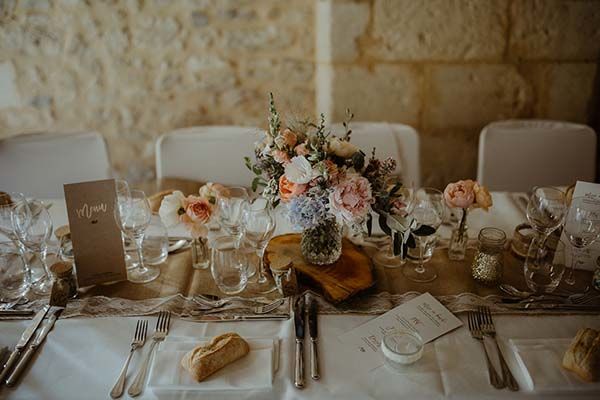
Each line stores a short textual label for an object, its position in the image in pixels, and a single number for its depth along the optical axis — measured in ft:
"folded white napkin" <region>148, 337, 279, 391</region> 3.14
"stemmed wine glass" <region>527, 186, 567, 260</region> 4.25
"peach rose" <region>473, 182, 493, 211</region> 4.36
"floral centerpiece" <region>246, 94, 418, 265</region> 3.67
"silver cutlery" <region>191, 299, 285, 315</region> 3.83
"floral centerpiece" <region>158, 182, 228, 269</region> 4.12
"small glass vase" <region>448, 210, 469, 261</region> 4.57
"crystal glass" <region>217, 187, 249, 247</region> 4.25
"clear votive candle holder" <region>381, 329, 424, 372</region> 3.31
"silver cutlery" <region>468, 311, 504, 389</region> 3.20
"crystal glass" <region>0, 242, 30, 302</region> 4.04
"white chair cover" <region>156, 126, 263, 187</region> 6.49
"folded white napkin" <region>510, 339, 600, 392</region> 3.15
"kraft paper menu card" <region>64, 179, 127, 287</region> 4.03
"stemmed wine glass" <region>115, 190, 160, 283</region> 4.23
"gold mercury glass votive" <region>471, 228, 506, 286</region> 4.13
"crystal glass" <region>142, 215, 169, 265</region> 4.54
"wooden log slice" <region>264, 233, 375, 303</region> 3.97
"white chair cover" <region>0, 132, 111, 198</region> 6.30
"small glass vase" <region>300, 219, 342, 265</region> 4.22
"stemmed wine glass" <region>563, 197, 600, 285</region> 4.18
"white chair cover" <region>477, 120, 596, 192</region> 6.77
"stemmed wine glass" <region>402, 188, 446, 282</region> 4.31
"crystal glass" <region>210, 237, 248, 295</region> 4.04
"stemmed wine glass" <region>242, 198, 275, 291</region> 4.13
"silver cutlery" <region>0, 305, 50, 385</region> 3.27
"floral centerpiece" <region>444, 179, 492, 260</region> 4.38
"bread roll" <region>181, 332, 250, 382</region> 3.17
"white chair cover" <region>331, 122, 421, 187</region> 6.56
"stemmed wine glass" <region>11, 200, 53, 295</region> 4.18
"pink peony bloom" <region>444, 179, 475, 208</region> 4.38
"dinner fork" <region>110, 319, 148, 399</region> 3.13
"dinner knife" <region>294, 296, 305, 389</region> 3.22
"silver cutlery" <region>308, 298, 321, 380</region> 3.29
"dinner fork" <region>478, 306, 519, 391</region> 3.20
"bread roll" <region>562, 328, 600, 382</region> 3.15
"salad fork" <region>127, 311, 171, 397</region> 3.14
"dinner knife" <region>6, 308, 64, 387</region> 3.21
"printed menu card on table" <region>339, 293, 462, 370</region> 3.46
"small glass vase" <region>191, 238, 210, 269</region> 4.42
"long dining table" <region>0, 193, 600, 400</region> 3.15
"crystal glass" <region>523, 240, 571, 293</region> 4.15
